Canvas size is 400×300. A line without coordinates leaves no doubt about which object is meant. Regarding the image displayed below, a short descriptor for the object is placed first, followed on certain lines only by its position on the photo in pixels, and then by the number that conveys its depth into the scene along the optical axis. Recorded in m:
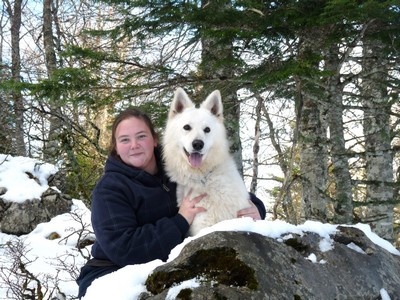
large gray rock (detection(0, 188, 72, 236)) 8.21
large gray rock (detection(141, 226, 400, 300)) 1.97
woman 2.59
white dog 3.19
